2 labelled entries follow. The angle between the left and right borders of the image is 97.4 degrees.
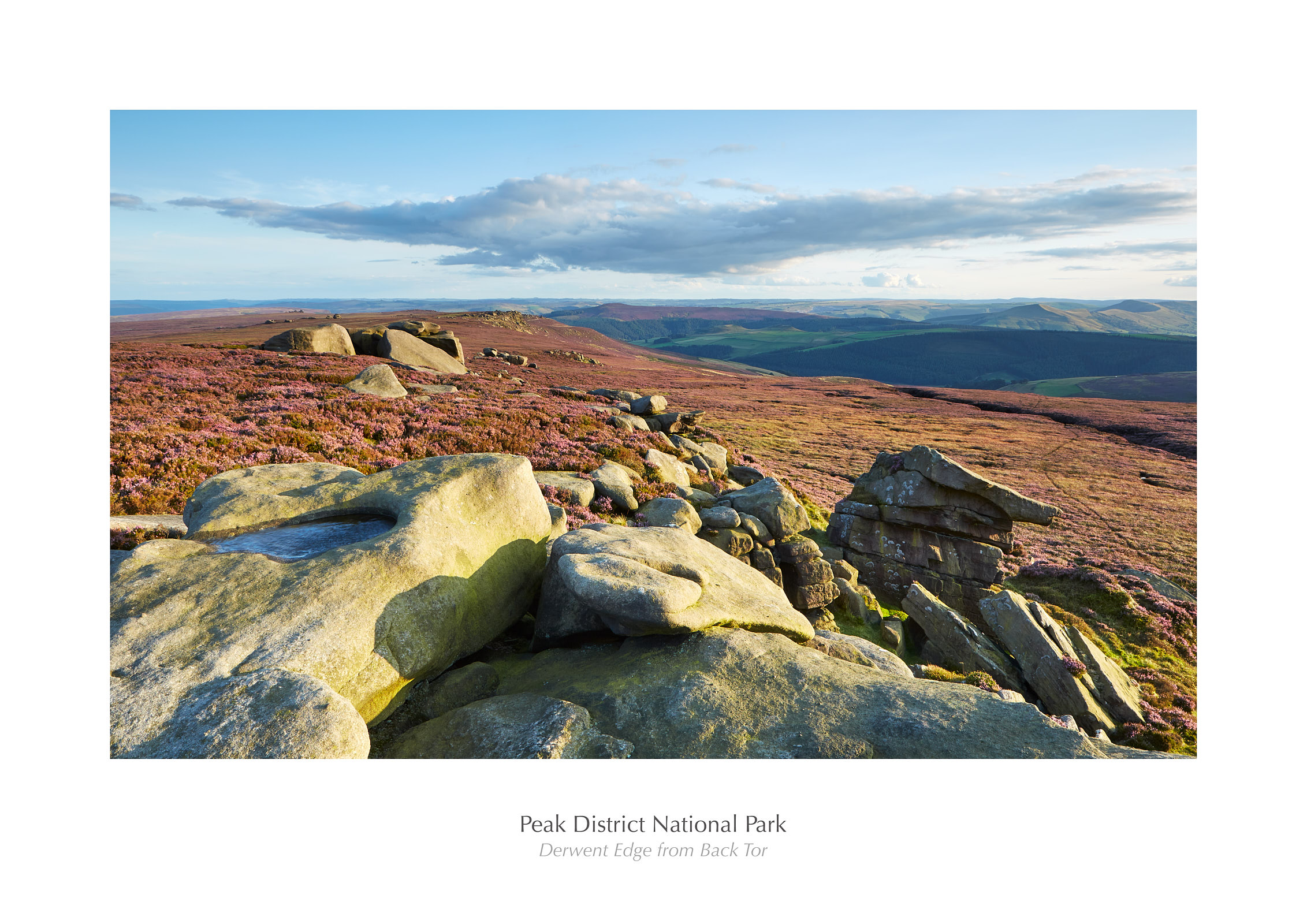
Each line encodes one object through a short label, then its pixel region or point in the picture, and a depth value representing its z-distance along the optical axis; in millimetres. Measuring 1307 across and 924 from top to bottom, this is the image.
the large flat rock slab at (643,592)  6508
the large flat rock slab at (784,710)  5250
